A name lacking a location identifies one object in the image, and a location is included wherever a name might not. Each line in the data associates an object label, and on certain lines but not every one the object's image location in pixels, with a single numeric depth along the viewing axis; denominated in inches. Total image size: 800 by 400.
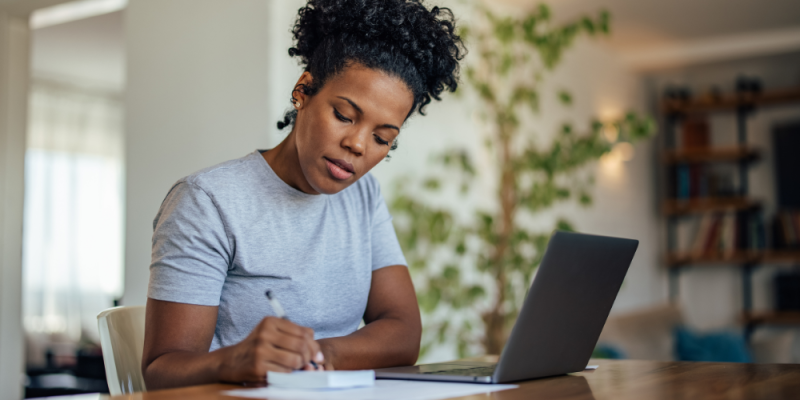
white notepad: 34.3
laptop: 37.1
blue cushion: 136.0
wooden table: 34.3
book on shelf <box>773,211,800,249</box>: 206.5
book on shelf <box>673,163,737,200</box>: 218.1
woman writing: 43.4
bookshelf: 209.6
